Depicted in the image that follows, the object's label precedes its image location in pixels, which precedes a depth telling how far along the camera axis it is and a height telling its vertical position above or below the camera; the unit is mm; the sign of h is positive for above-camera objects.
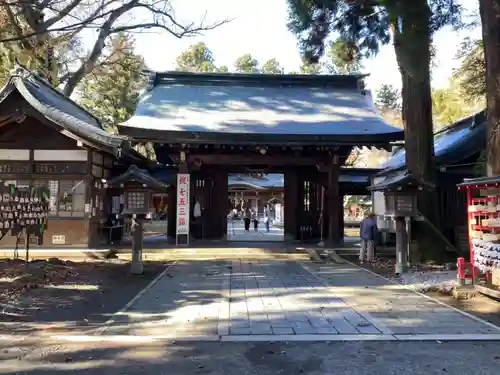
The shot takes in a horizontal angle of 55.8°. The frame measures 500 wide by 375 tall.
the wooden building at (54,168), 14859 +1471
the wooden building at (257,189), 34031 +1806
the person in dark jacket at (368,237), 13461 -675
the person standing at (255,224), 26620 -609
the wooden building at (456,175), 14742 +1228
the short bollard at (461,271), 8773 -1074
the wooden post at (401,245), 11305 -766
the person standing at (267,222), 25898 -488
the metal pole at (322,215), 17520 -55
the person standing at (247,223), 26345 -517
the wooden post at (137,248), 11195 -809
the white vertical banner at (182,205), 15375 +290
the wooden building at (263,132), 14867 +2557
